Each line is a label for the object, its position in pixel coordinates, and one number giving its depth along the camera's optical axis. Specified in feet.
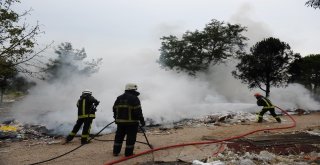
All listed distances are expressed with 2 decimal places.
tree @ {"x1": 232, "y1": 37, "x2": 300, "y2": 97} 91.20
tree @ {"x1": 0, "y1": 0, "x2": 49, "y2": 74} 31.53
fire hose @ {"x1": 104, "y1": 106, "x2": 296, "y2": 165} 24.49
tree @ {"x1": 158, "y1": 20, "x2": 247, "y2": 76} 111.24
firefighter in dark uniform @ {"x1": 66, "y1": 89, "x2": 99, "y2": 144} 32.83
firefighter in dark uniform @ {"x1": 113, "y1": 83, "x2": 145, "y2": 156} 26.03
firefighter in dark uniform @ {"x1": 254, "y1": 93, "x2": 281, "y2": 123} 45.37
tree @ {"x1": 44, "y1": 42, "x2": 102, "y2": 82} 73.61
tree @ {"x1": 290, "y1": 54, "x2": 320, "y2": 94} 102.68
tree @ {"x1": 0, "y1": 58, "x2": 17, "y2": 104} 29.63
